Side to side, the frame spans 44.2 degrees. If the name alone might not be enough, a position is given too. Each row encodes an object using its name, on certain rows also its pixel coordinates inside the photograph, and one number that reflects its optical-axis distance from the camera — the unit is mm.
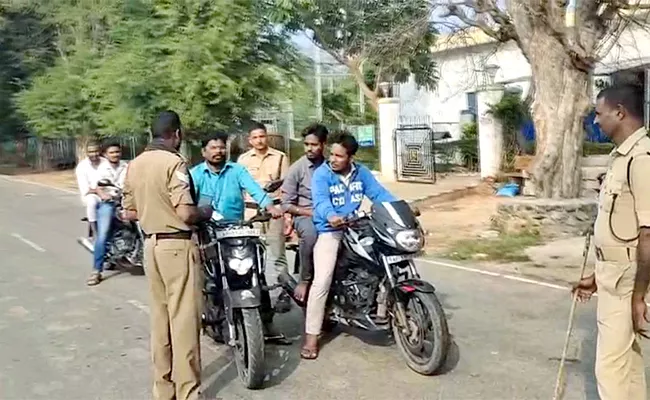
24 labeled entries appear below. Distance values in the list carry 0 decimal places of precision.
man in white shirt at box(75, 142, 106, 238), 9242
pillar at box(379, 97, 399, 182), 21109
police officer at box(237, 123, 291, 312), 7539
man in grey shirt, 6281
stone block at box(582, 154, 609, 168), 16672
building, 22094
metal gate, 20344
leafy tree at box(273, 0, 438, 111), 15227
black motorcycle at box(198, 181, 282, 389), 5207
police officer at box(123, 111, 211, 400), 4730
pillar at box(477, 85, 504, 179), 19297
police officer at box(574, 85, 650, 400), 3715
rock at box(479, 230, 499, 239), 11970
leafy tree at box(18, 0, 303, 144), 19438
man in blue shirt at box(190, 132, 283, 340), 6129
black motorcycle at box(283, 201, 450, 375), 5273
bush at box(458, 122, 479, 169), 22933
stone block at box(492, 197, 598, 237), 11523
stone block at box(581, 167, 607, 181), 16016
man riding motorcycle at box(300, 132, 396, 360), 5770
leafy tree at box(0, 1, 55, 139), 33344
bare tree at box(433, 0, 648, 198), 11844
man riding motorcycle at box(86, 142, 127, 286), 9188
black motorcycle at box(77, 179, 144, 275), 9391
